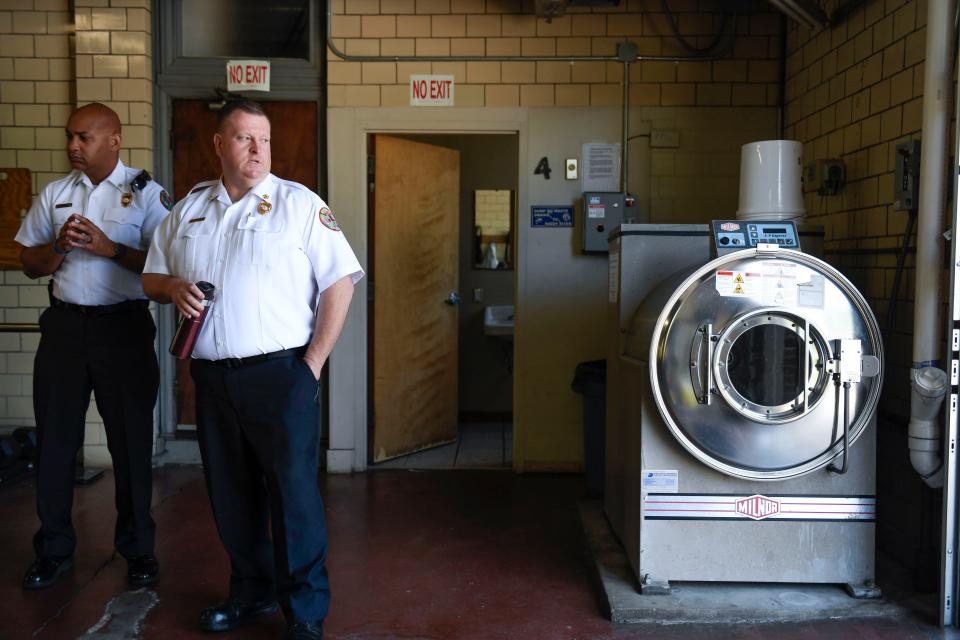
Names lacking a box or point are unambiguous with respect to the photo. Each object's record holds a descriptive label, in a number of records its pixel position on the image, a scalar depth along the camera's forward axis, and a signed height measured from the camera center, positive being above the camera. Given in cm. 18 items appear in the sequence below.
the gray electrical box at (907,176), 323 +42
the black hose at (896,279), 327 +1
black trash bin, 441 -74
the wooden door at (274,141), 520 +85
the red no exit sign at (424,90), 509 +115
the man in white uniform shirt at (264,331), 270 -18
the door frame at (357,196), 509 +50
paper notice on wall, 509 +69
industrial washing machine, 301 -52
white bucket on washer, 376 +46
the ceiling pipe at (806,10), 419 +138
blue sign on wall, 513 +39
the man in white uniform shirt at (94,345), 329 -29
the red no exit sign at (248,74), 510 +125
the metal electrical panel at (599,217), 505 +37
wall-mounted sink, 629 -35
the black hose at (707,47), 487 +142
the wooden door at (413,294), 540 -12
